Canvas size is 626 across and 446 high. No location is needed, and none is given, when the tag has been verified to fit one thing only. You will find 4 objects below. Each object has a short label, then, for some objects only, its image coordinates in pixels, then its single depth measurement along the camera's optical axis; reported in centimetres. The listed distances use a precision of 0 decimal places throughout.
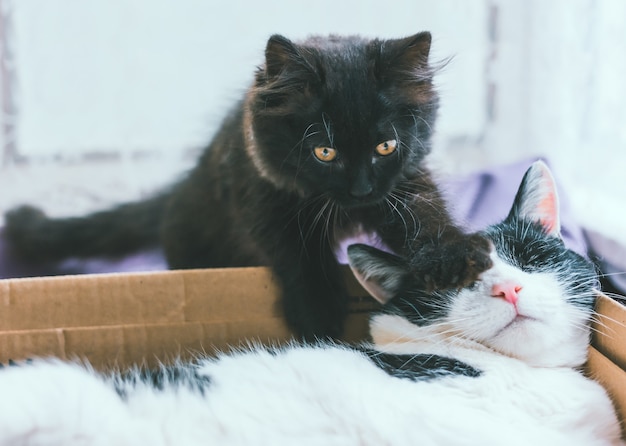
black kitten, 63
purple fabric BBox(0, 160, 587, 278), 78
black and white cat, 59
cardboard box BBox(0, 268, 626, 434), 66
